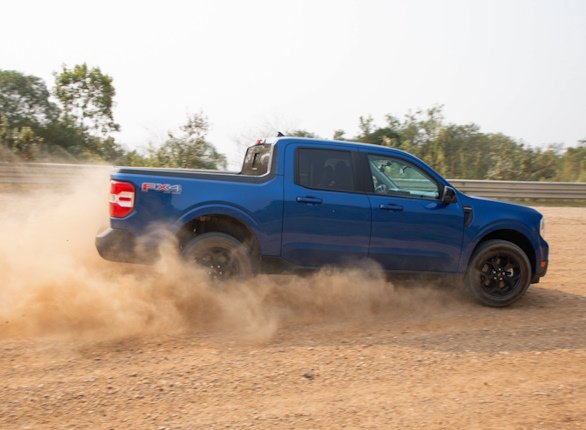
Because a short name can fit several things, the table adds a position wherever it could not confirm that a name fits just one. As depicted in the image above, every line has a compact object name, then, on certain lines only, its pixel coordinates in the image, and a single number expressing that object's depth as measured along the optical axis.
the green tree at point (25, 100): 24.14
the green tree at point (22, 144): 16.45
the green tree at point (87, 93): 24.62
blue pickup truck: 5.55
